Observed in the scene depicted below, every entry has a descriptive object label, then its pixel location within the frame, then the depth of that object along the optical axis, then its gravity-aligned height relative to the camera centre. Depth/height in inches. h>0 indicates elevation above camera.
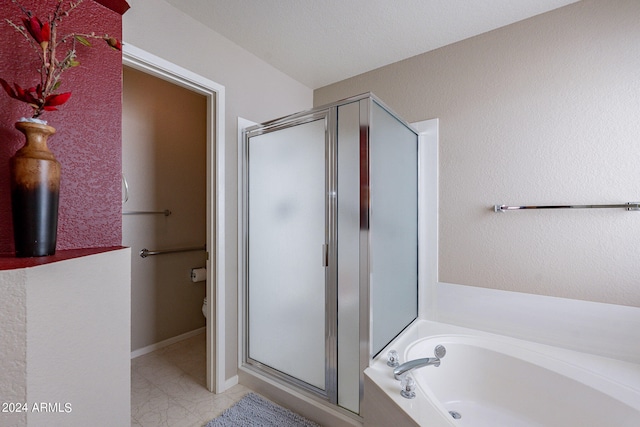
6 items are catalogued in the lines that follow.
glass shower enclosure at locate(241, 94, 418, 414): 57.7 -6.0
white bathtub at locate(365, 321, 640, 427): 48.3 -32.8
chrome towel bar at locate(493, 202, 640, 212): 56.2 +2.3
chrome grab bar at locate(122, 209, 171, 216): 92.1 +1.7
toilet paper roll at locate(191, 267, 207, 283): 96.7 -19.8
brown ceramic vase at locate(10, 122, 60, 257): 31.7 +2.9
